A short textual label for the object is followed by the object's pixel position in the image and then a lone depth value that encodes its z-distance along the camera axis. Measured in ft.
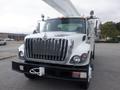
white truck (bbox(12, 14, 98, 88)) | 6.99
